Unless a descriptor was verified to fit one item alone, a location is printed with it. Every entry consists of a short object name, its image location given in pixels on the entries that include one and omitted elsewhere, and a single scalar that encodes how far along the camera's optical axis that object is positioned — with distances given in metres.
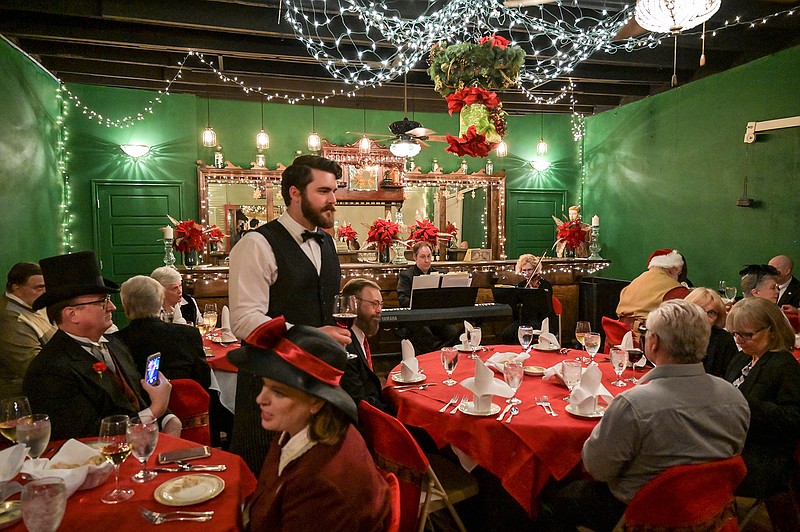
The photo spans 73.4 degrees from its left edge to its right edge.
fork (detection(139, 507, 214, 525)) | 1.53
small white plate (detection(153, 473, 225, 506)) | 1.63
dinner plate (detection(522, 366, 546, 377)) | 3.19
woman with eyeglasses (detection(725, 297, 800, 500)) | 2.47
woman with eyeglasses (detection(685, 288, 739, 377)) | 3.38
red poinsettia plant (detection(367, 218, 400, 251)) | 7.13
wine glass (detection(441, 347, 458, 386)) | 2.95
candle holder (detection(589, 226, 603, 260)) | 8.47
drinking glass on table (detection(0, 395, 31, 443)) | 1.79
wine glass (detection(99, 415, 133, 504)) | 1.70
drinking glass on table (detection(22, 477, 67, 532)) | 1.30
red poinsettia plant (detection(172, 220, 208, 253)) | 6.41
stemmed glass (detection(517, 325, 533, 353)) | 3.47
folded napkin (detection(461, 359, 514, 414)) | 2.58
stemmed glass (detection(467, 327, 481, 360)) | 3.69
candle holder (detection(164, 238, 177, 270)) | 6.91
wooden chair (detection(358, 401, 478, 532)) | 2.09
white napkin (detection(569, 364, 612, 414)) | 2.52
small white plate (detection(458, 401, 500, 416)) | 2.56
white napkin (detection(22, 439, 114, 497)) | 1.67
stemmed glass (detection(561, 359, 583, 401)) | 2.81
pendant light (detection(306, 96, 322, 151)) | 9.12
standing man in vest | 2.38
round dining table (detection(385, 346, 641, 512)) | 2.38
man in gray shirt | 1.96
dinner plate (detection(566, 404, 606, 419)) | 2.50
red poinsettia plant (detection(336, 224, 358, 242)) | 8.63
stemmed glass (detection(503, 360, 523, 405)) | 2.63
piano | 5.62
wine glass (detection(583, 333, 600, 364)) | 3.26
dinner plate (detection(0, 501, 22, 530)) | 1.49
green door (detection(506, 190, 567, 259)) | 10.59
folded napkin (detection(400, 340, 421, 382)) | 3.08
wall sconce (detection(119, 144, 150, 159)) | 8.34
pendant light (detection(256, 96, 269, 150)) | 8.80
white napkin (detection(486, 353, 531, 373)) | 3.23
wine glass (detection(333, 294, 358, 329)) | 2.20
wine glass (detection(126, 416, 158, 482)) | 1.71
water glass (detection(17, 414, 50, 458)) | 1.74
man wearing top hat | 2.27
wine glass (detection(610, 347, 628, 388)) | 2.87
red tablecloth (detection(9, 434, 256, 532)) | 1.52
